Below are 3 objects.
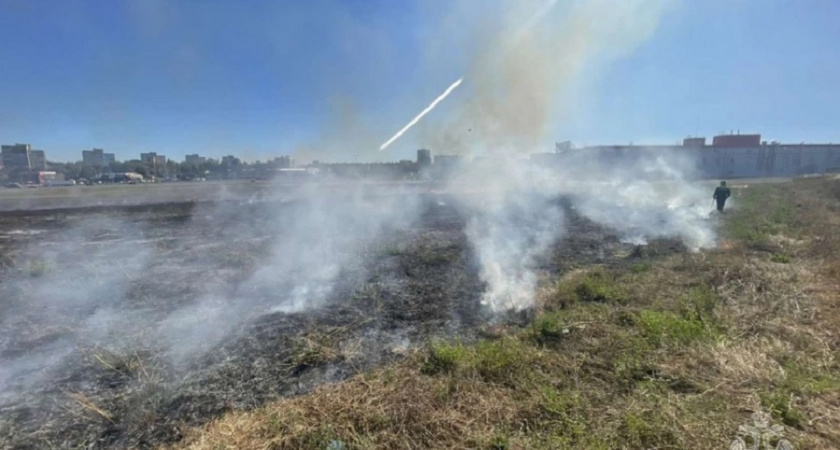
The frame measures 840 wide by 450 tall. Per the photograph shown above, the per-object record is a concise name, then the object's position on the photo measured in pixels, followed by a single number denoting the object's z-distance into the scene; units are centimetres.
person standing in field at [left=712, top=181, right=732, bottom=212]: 1678
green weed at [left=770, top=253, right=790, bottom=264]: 809
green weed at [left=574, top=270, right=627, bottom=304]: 643
